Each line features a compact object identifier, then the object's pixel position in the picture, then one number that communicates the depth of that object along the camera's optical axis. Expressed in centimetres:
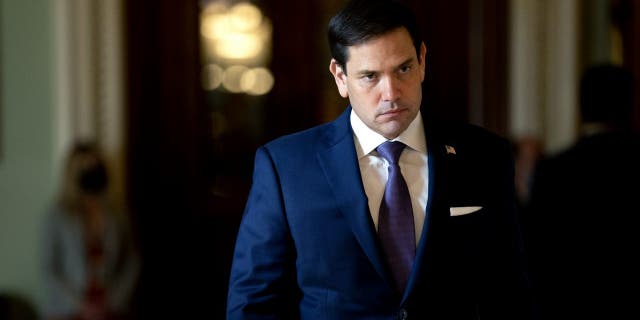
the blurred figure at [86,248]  893
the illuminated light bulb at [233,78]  984
